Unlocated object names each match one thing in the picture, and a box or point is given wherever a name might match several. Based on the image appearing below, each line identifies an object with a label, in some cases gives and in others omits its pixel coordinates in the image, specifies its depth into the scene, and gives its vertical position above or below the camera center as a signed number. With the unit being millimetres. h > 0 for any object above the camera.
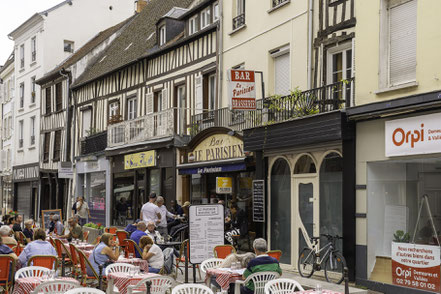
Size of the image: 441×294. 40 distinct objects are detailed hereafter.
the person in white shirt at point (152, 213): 15797 -708
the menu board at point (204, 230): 10898 -784
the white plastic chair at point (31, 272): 8492 -1228
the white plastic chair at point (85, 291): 6318 -1087
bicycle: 12008 -1463
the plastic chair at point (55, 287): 7008 -1179
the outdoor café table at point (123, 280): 8258 -1274
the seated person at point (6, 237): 10789 -944
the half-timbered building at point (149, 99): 20062 +3253
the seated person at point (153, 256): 10133 -1167
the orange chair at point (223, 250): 10906 -1130
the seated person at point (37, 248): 9914 -1035
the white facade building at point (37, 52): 34844 +7573
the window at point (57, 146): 32375 +2000
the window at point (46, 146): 33906 +2073
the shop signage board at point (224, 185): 17359 +28
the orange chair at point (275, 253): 10008 -1074
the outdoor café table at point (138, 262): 10102 -1284
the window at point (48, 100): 33994 +4569
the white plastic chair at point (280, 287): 7312 -1191
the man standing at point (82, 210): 22281 -935
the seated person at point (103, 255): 9992 -1135
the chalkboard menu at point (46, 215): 22664 -1151
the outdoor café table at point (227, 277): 8633 -1262
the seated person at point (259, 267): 8086 -1046
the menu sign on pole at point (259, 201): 14930 -346
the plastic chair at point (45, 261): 9289 -1160
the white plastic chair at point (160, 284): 7262 -1158
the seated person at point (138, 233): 11984 -933
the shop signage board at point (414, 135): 10070 +898
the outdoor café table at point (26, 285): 7973 -1303
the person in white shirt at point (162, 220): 15881 -890
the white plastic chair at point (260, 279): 7984 -1195
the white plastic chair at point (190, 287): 6758 -1126
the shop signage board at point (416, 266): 10156 -1312
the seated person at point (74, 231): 14727 -1108
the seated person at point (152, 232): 12938 -982
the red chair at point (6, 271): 9172 -1299
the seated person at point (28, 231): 15203 -1163
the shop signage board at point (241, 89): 15320 +2412
